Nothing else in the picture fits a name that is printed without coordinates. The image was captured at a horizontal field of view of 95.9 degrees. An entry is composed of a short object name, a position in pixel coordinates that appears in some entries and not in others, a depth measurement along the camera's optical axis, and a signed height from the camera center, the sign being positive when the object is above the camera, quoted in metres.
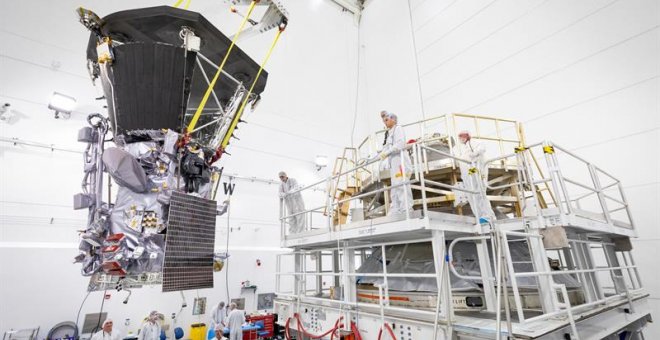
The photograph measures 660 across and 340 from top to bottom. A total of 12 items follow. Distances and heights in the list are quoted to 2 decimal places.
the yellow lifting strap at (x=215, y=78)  4.25 +2.60
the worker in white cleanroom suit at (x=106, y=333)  7.00 -1.38
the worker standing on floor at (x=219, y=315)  8.85 -1.36
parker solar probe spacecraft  3.60 +1.43
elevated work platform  3.55 -0.08
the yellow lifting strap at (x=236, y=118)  5.02 +2.44
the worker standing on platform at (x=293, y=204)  7.16 +1.45
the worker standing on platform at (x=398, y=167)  4.04 +1.34
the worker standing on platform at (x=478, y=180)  4.61 +1.19
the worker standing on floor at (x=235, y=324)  8.51 -1.55
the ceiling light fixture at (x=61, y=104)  7.50 +4.15
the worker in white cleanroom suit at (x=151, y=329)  7.38 -1.39
